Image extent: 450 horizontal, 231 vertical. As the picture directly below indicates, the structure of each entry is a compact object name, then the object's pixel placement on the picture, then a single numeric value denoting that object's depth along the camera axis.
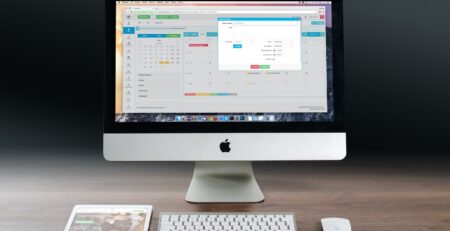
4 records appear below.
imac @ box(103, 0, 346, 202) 1.41
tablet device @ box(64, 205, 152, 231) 1.23
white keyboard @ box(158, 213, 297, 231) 1.20
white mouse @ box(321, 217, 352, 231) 1.22
